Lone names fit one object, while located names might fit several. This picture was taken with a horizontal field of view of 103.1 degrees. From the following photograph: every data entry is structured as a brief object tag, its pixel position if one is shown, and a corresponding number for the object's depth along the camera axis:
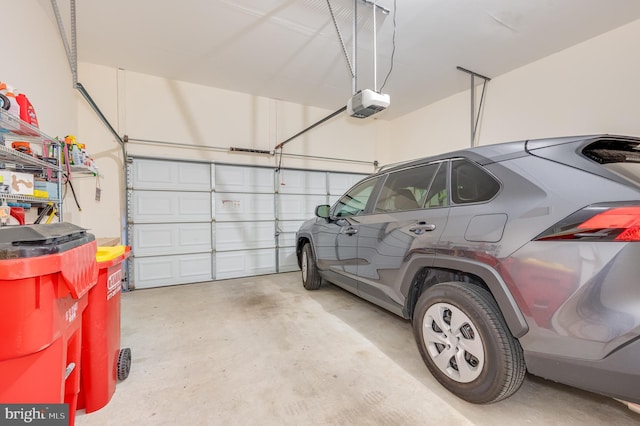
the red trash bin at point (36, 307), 0.96
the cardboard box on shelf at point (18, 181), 1.83
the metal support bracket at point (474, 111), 4.50
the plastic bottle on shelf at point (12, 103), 1.76
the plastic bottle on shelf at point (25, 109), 1.88
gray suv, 1.09
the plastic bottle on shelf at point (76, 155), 2.80
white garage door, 4.38
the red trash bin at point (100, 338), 1.54
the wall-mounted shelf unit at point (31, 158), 1.80
